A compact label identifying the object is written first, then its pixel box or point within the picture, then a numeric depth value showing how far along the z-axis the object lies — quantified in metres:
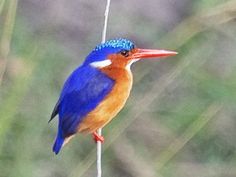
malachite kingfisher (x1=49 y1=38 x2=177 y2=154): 3.93
